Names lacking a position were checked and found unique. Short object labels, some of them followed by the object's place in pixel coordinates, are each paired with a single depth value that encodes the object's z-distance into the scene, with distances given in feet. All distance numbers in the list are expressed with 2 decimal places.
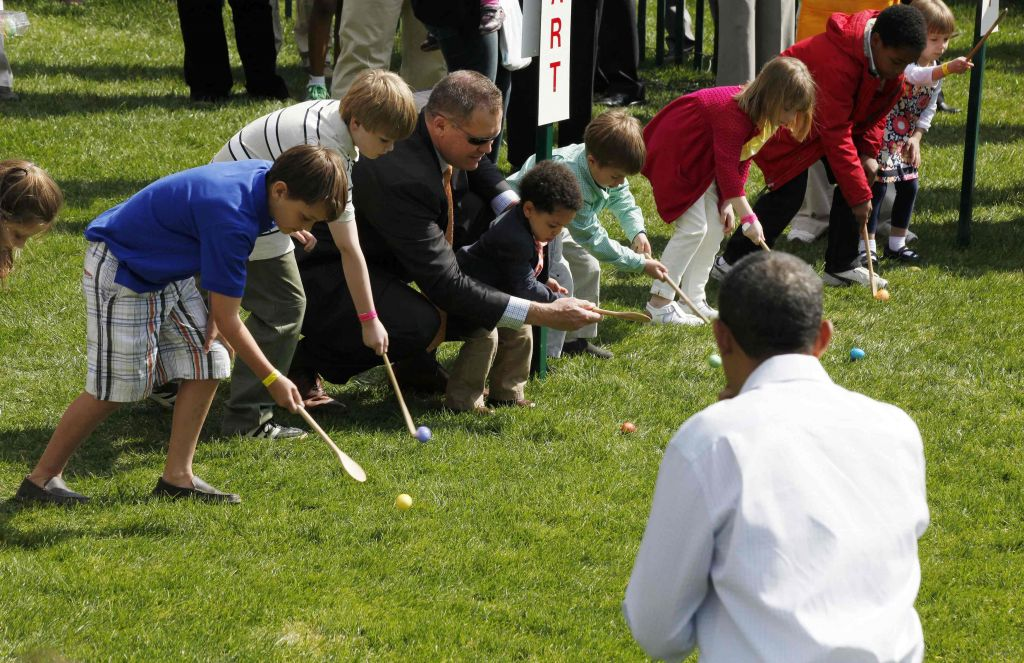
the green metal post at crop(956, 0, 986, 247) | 47.39
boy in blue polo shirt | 25.39
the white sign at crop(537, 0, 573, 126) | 33.65
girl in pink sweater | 39.27
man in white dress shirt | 12.80
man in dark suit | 31.50
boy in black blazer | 31.45
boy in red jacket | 41.83
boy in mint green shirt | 35.29
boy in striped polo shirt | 29.30
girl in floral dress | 46.01
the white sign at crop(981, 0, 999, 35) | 46.65
